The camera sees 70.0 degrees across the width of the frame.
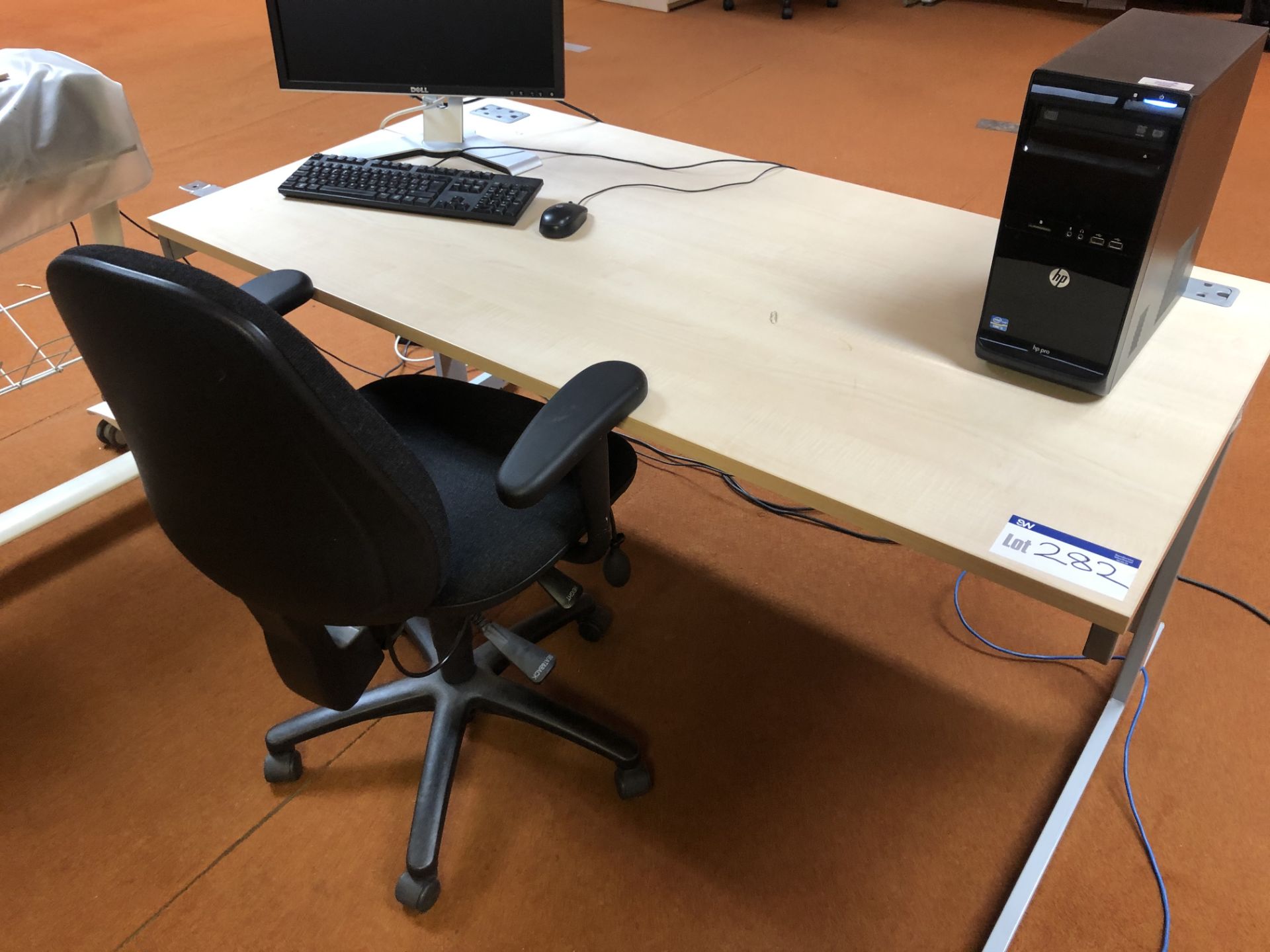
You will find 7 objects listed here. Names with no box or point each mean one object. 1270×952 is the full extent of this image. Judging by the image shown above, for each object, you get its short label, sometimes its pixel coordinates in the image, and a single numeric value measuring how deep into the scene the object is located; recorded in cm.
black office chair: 78
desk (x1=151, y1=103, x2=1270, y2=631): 91
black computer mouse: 139
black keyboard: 146
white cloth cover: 133
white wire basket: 230
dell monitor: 155
